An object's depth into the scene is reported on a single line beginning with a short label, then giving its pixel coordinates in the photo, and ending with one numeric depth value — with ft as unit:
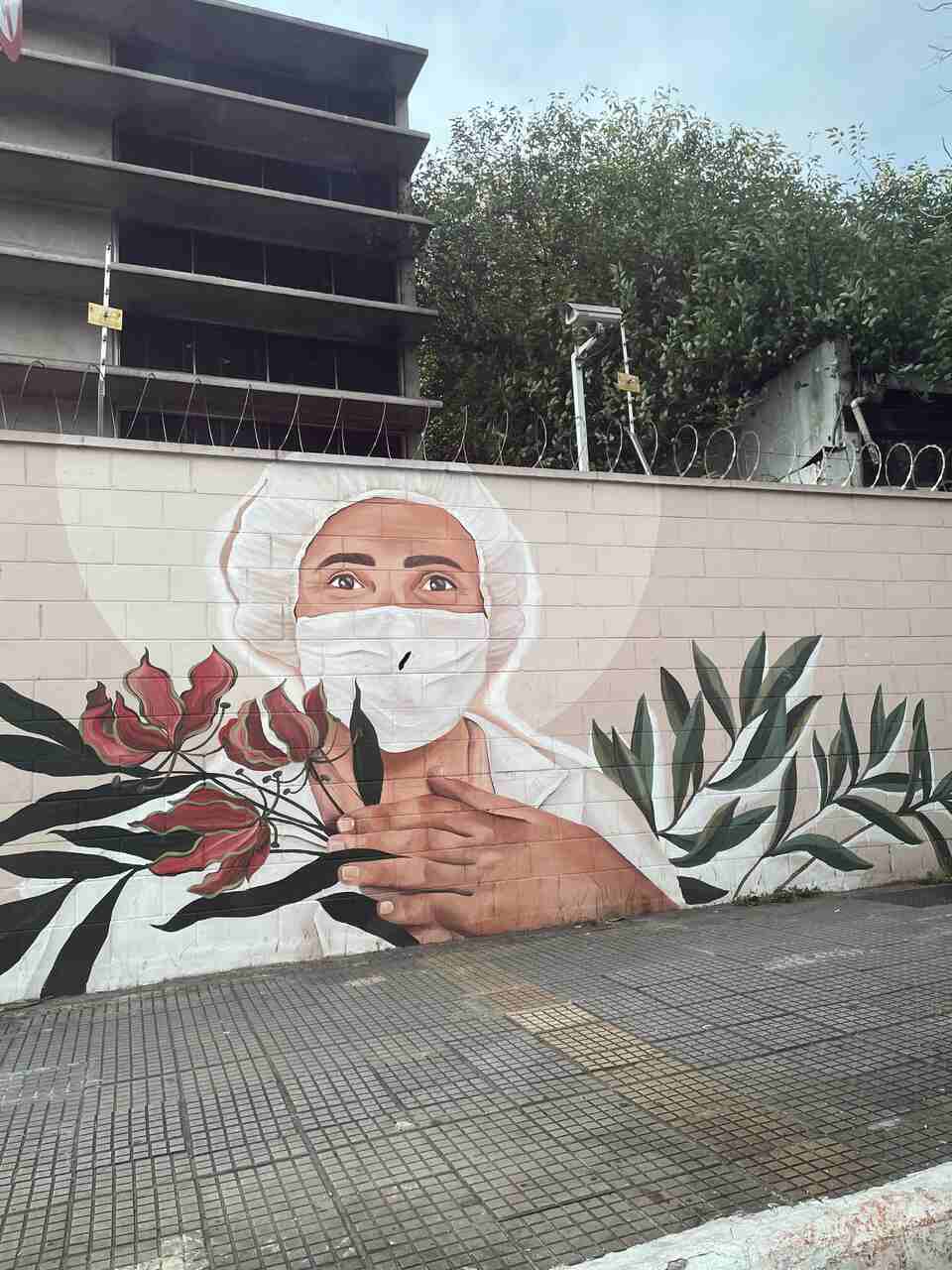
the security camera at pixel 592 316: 23.73
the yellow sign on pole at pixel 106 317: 20.34
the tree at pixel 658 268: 39.78
